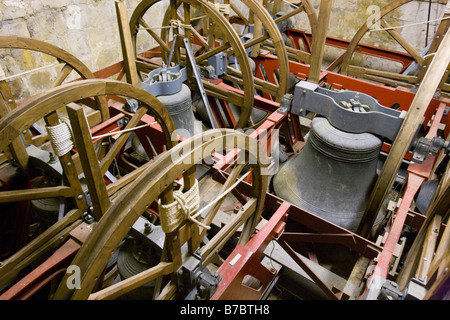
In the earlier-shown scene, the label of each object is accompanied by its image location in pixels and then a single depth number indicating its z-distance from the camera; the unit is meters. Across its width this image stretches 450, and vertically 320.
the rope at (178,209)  1.12
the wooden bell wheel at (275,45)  3.16
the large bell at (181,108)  2.87
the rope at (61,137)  1.53
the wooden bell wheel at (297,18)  4.42
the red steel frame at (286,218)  1.66
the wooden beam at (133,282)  1.13
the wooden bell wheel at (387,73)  3.78
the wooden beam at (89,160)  1.29
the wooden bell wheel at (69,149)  1.41
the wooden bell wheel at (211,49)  2.80
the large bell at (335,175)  2.16
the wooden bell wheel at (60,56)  2.08
